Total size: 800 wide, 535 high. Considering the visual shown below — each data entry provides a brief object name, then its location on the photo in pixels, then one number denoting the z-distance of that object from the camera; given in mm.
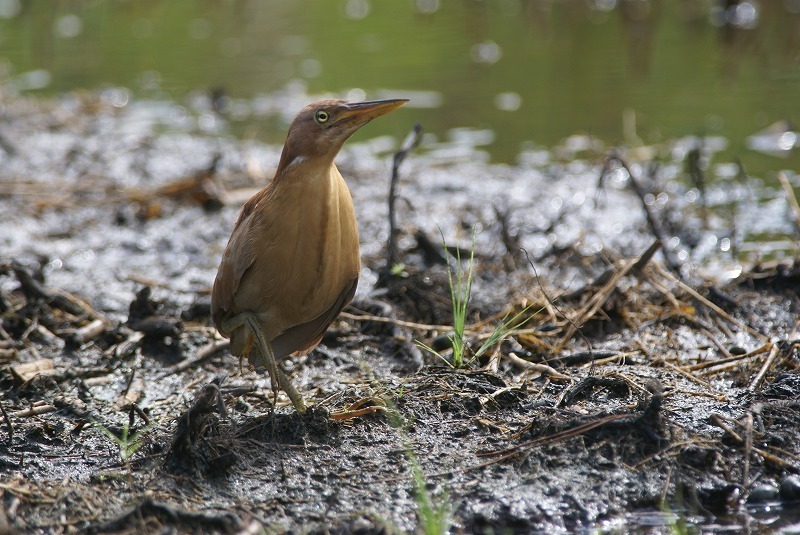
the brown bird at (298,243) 7148
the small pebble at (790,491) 6387
